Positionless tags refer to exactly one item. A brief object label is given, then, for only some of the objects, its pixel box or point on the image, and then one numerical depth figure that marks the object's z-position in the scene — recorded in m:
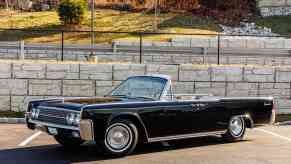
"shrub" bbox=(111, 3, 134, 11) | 40.97
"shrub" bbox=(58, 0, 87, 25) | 36.47
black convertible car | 9.99
